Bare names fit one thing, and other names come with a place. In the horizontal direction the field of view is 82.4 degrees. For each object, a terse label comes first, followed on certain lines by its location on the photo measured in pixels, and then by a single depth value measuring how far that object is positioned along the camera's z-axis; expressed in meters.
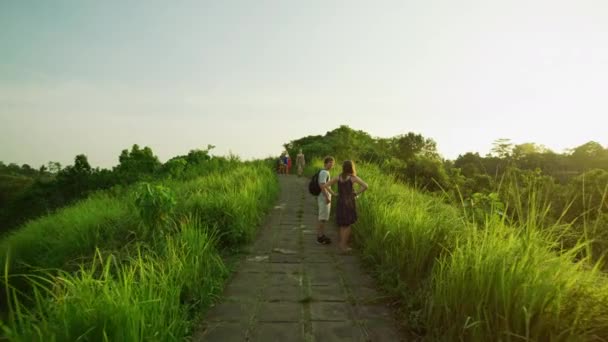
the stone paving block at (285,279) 4.57
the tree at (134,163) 26.13
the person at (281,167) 21.66
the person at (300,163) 19.24
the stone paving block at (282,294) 4.08
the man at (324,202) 6.49
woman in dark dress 6.05
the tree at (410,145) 35.11
